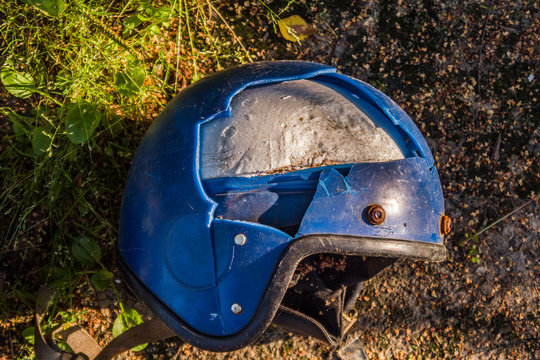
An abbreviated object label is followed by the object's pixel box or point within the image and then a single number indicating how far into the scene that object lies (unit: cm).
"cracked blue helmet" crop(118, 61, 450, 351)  150
